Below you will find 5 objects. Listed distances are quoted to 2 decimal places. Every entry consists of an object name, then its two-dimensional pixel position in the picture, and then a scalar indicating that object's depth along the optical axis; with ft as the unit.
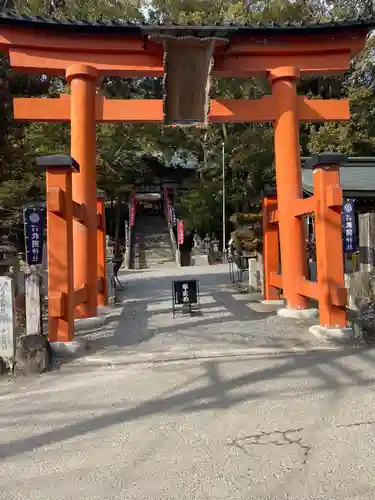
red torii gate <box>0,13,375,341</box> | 24.86
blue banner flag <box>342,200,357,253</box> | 32.24
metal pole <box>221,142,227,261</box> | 82.08
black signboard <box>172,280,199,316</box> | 26.18
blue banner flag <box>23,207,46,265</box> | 27.07
